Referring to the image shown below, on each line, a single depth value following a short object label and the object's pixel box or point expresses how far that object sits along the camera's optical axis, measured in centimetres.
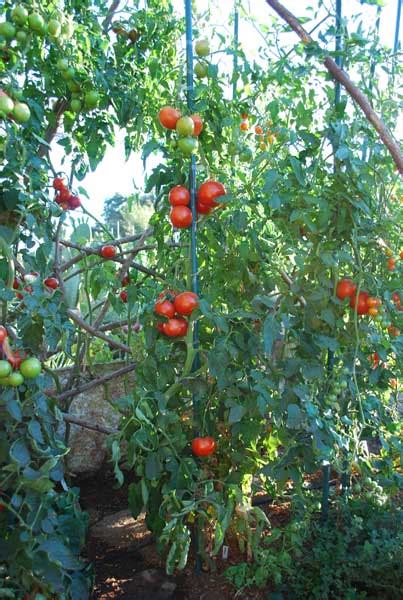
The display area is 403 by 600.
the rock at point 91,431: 239
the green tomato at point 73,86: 163
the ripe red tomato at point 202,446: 144
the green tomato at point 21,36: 137
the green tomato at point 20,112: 122
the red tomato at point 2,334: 116
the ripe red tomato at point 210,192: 140
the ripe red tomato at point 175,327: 141
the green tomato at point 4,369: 112
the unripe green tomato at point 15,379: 114
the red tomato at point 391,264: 150
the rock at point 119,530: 186
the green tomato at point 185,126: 131
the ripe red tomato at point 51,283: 185
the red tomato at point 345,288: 142
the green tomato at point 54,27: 138
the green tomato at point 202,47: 143
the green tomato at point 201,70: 143
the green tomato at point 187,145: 133
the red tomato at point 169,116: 134
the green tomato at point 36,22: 134
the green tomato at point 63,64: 153
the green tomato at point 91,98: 163
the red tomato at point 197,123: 135
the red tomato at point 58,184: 179
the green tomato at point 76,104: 167
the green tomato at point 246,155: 160
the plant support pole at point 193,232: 137
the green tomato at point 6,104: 117
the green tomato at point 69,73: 155
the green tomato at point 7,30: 134
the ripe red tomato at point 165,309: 140
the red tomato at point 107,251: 188
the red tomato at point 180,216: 138
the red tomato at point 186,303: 138
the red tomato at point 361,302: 141
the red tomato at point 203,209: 143
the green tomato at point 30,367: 115
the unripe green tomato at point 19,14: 133
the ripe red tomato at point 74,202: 183
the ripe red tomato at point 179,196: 140
